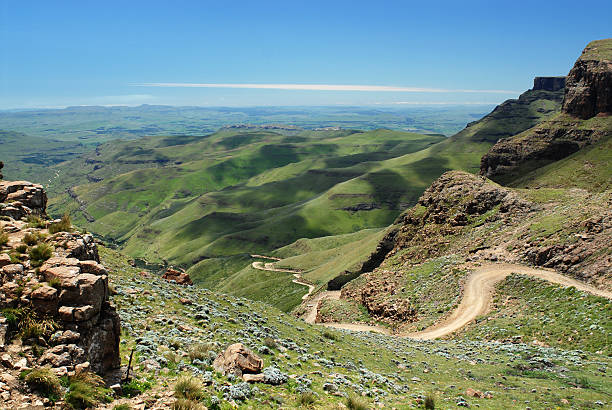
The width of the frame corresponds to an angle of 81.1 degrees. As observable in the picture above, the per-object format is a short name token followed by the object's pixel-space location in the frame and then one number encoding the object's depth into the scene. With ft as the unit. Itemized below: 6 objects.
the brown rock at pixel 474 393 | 71.36
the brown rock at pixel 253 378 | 57.93
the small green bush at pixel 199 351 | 60.64
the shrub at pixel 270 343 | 79.15
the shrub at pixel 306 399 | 53.90
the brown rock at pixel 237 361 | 58.95
